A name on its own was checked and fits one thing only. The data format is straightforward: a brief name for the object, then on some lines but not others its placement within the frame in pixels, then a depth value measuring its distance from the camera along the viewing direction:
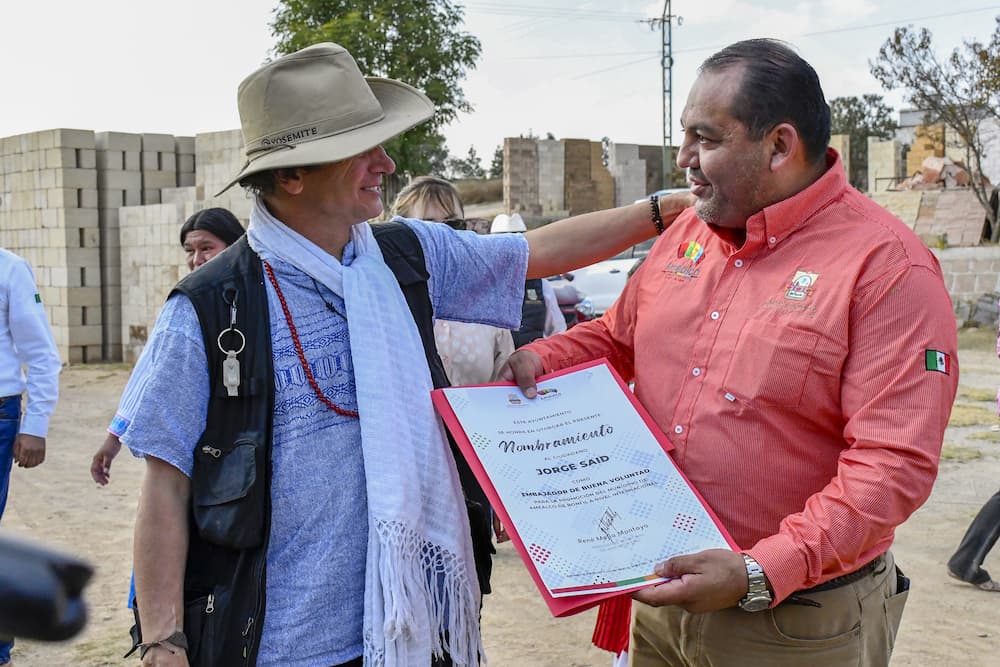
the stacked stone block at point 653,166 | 30.61
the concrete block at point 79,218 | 17.44
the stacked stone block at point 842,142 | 28.08
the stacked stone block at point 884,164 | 29.89
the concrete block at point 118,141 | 17.52
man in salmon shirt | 1.97
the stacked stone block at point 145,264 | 16.19
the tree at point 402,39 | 24.22
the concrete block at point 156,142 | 17.73
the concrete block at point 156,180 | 17.97
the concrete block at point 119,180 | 17.77
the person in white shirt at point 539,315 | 5.40
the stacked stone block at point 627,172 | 29.42
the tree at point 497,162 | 44.38
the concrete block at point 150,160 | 17.86
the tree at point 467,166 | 52.34
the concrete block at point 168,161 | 17.95
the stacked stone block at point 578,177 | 27.94
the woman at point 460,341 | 4.46
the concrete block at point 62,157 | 17.31
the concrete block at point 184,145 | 18.08
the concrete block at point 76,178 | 17.36
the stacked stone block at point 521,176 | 26.44
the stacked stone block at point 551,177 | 27.31
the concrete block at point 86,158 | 17.50
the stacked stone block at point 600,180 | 28.75
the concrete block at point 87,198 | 17.61
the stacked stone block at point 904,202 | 22.71
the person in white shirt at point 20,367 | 4.93
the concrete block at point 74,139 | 17.31
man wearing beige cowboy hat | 2.08
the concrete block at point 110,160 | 17.67
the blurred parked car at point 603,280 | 15.18
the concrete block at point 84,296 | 17.52
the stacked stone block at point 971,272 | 17.17
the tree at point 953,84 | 21.89
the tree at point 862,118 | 47.94
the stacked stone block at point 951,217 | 21.53
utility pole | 35.34
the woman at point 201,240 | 4.18
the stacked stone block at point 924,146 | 27.06
